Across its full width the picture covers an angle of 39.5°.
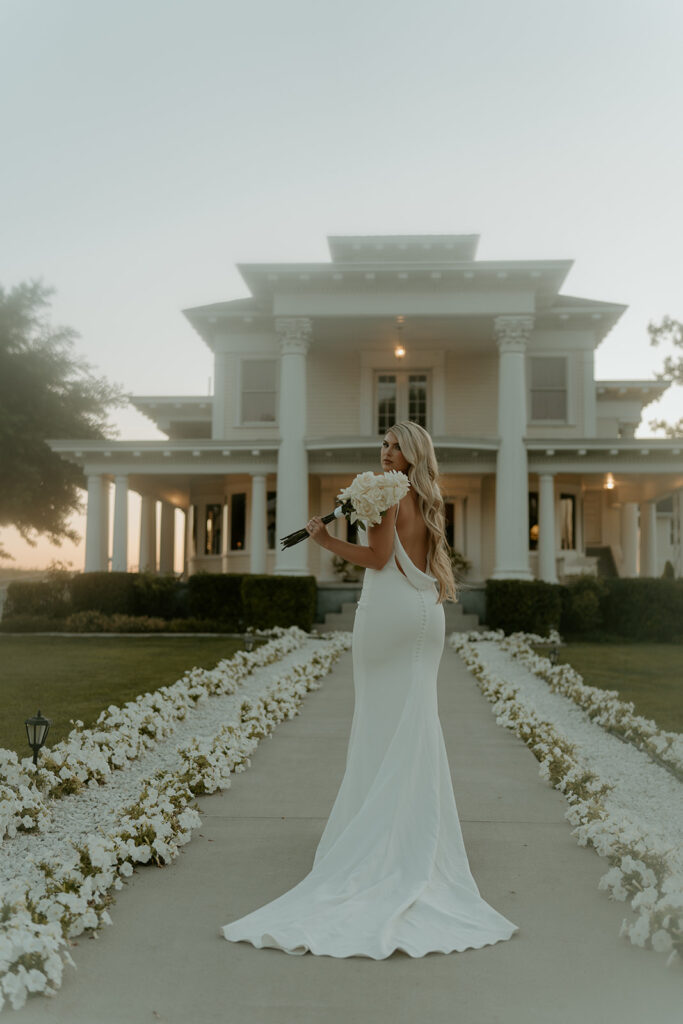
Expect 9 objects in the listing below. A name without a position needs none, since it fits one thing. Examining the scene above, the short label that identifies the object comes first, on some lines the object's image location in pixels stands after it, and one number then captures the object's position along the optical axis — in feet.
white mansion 74.90
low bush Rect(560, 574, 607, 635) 66.28
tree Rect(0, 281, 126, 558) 115.14
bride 13.39
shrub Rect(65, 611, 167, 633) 66.49
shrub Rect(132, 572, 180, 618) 71.10
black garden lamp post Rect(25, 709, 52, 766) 21.68
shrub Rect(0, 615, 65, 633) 67.77
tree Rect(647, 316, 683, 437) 129.39
